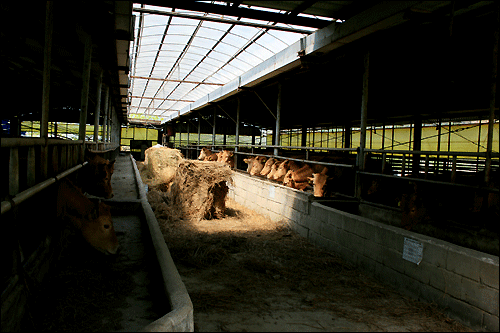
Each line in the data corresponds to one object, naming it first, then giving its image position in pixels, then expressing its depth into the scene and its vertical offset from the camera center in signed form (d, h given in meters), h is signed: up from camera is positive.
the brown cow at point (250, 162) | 12.13 -0.21
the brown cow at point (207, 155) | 16.12 -0.02
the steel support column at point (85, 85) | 6.71 +1.33
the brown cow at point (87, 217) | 3.65 -0.73
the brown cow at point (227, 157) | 14.78 -0.07
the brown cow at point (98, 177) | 6.00 -0.48
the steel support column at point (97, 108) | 9.30 +1.19
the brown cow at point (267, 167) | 11.10 -0.35
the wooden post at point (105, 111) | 13.08 +1.53
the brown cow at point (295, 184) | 8.88 -0.68
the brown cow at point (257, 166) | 11.66 -0.32
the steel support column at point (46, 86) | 3.43 +0.67
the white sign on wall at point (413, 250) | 4.21 -1.11
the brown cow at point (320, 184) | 7.46 -0.55
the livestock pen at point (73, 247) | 2.57 -1.07
